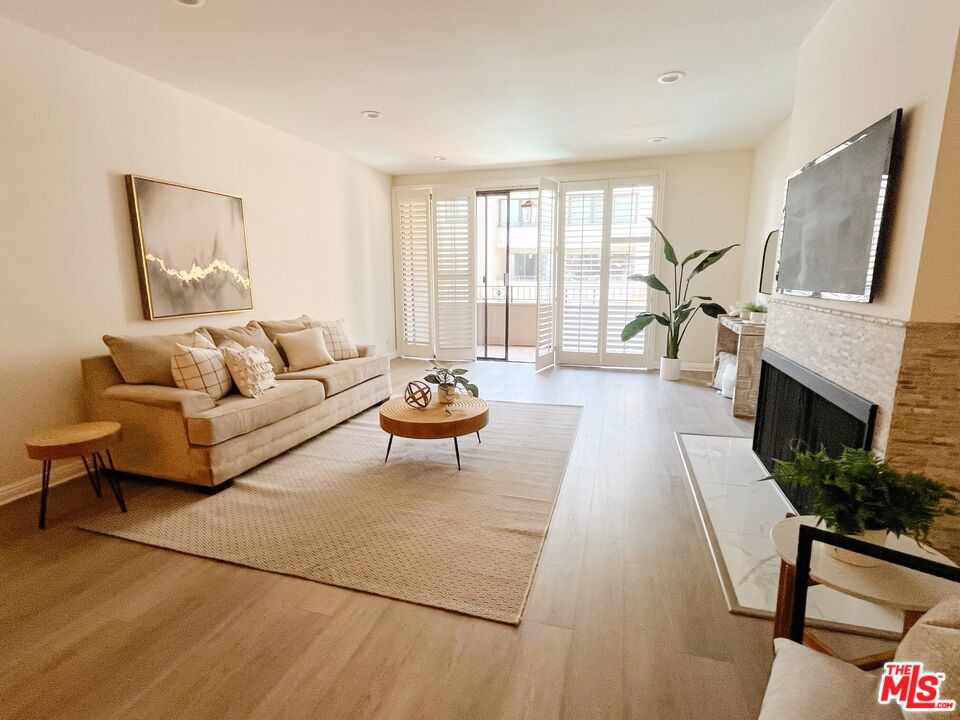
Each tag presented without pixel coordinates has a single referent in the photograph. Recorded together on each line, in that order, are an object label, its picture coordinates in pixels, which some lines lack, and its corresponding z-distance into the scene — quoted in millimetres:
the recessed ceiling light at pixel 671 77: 3297
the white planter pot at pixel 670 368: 5587
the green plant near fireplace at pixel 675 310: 5293
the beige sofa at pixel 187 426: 2740
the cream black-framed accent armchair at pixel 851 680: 838
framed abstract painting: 3332
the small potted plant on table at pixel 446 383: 3287
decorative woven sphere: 3242
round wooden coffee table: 2945
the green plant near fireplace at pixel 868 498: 1267
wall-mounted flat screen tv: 1859
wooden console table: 4102
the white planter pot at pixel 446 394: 3314
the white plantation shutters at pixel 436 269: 6648
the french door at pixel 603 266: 5949
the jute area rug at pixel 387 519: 2043
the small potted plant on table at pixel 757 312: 4457
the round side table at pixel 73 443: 2363
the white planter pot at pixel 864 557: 1317
